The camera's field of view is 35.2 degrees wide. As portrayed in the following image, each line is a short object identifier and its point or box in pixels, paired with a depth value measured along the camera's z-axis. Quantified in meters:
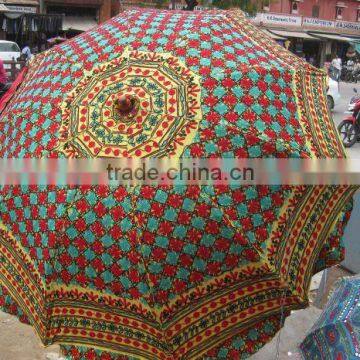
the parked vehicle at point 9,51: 18.67
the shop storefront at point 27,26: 21.86
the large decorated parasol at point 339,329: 2.23
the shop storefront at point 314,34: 30.31
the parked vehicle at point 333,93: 13.67
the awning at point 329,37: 31.02
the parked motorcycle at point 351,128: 9.77
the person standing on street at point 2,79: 7.92
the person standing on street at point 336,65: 19.28
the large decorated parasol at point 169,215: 2.08
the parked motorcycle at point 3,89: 7.32
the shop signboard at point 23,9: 22.69
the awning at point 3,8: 21.73
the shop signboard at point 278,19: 29.84
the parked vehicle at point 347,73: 27.23
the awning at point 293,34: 29.67
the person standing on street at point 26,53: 18.16
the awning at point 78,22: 24.00
